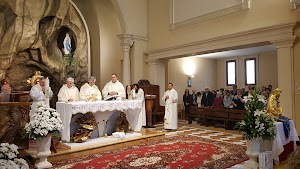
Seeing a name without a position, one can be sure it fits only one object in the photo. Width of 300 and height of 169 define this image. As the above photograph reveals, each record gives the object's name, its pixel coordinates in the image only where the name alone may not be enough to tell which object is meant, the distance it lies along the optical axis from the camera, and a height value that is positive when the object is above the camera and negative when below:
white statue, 12.20 +2.09
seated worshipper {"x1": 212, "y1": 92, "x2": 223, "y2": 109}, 10.56 -0.57
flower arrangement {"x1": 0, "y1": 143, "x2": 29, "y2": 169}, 1.93 -0.55
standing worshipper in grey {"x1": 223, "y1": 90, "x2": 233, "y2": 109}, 10.20 -0.51
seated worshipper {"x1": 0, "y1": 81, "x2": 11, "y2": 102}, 5.53 -0.15
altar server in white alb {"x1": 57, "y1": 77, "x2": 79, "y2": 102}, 7.32 -0.12
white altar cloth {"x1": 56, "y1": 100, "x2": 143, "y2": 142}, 6.39 -0.57
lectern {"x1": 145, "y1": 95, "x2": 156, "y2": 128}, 9.56 -0.78
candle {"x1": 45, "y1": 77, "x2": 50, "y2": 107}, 6.41 -0.03
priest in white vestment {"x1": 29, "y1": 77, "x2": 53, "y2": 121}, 6.21 -0.15
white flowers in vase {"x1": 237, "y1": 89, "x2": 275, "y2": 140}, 4.62 -0.60
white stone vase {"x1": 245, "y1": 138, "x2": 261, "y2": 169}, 4.72 -1.18
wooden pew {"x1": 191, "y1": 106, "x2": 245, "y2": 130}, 9.23 -1.00
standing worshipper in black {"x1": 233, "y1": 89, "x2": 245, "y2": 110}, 9.56 -0.52
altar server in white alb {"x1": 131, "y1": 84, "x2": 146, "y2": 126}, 10.17 -0.20
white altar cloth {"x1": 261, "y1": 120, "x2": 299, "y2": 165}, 4.88 -1.06
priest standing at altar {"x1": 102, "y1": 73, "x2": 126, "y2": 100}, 8.24 +0.02
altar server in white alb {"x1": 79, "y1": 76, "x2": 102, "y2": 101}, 7.46 -0.10
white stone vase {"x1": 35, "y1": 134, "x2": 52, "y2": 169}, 4.94 -1.20
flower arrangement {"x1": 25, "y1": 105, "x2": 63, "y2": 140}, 4.84 -0.68
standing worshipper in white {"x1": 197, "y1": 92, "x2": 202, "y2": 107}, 13.91 -0.50
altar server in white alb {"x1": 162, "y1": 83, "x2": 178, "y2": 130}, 9.57 -0.79
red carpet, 4.98 -1.46
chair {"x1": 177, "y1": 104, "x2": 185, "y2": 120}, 13.45 -1.29
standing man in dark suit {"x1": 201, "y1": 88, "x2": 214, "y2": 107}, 12.14 -0.51
